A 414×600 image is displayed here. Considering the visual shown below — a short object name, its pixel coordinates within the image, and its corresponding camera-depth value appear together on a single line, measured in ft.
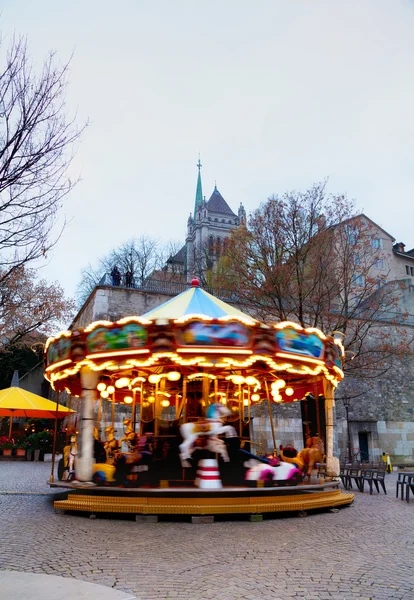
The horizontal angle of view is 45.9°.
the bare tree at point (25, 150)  25.79
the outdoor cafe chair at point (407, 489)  38.22
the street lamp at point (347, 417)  79.40
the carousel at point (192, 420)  30.66
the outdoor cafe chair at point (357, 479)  44.68
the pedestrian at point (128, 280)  86.99
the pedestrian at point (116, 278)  84.43
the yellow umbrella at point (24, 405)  66.18
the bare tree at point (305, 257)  62.39
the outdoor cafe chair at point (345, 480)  46.42
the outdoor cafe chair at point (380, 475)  43.28
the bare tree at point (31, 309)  79.78
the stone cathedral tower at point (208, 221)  229.35
